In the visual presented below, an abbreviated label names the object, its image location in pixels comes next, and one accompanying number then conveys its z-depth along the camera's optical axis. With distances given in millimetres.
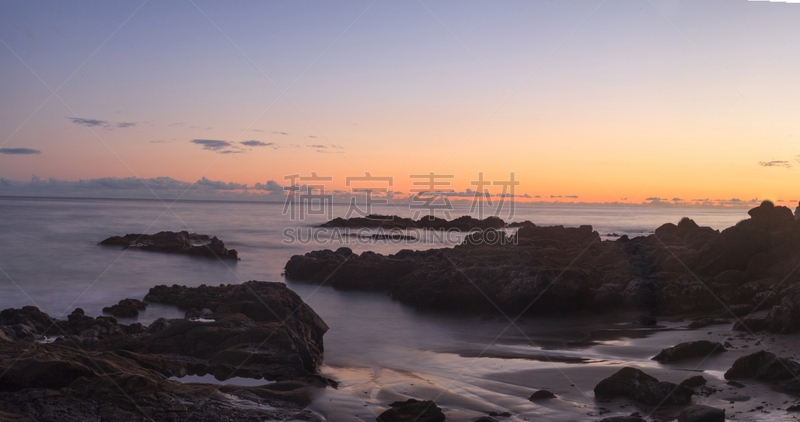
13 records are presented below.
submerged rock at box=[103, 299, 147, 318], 14117
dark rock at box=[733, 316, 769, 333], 9930
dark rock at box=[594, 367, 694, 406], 6449
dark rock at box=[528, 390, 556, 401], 7254
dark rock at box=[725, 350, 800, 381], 6848
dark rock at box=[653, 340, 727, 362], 8531
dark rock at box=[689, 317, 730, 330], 11344
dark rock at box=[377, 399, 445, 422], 6301
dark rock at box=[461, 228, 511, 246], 25934
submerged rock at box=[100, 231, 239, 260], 30203
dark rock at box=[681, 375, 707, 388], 6965
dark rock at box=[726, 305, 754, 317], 11859
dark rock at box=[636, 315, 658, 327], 12219
